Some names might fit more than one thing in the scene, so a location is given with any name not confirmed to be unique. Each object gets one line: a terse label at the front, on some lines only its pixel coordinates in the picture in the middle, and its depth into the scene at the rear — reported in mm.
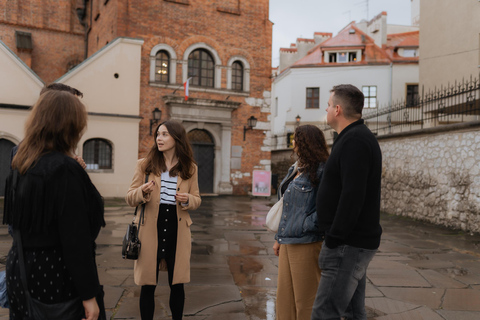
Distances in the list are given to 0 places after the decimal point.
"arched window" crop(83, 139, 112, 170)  17953
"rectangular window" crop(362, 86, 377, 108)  32156
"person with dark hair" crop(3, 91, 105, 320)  1919
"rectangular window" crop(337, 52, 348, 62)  33312
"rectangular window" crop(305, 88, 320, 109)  33062
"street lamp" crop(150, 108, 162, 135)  18250
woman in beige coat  3527
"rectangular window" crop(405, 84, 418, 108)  31403
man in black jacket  2637
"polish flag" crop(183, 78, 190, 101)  18172
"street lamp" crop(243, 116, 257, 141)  20453
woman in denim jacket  3314
